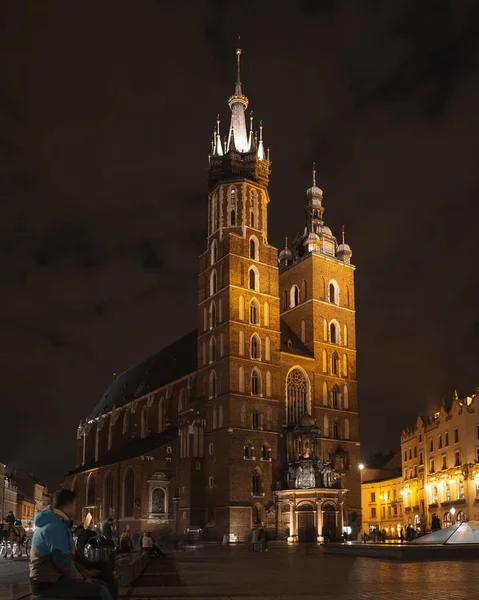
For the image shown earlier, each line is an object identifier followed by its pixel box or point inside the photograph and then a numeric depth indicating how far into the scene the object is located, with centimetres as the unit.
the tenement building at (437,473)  5331
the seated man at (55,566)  649
